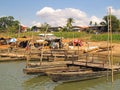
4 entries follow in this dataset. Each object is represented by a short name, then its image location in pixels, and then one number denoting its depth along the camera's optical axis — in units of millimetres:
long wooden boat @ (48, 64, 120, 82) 17497
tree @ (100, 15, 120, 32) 67125
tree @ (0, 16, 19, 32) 95562
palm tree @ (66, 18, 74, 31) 73375
